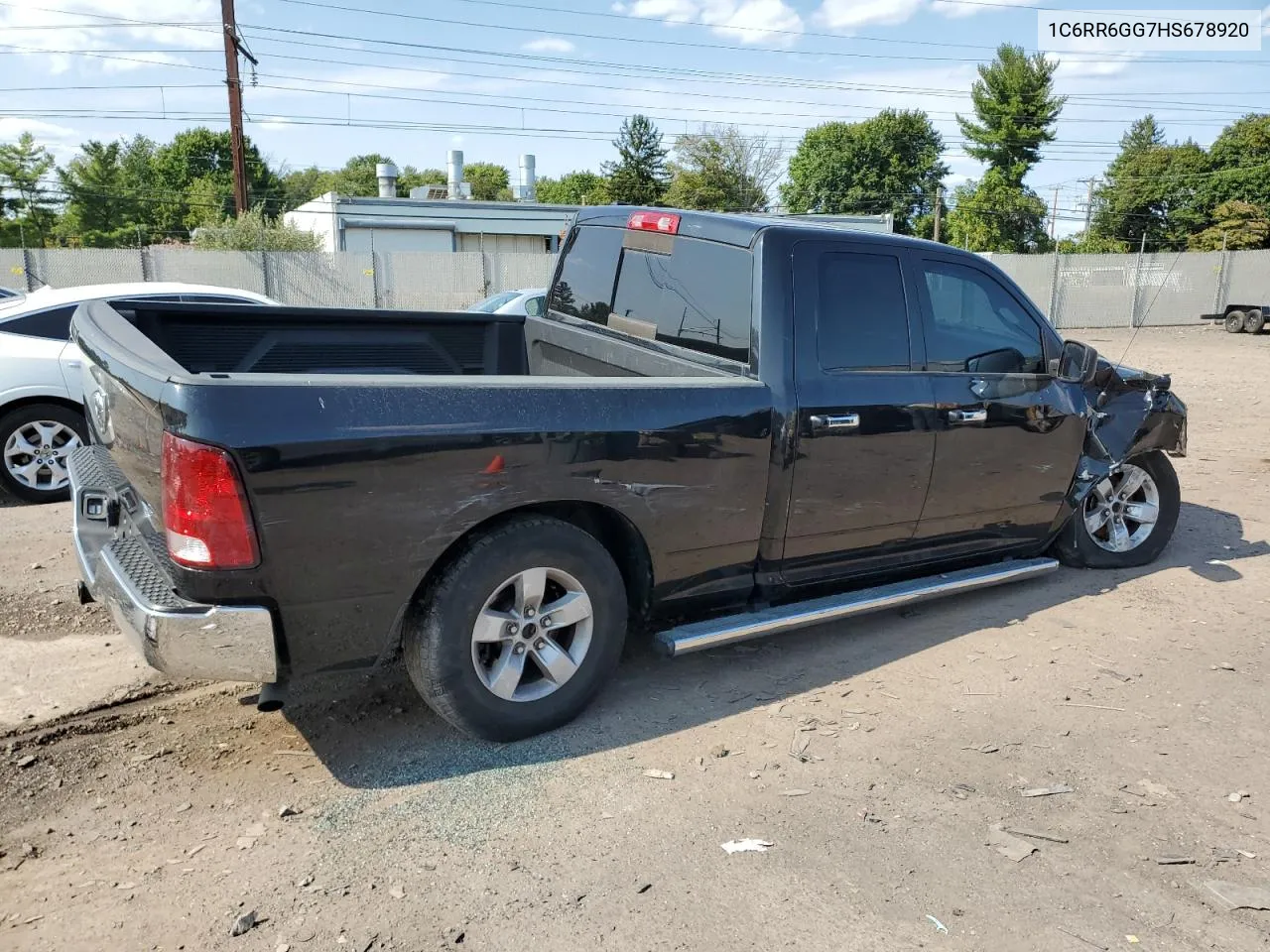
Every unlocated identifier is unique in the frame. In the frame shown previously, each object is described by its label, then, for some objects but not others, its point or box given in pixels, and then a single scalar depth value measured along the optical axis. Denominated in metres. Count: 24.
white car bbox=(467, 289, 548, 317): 10.23
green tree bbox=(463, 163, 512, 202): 83.31
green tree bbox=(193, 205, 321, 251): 26.30
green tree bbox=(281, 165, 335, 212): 95.18
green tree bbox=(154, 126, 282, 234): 72.62
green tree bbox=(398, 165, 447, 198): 100.59
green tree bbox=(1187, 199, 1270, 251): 49.41
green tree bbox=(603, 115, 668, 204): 70.12
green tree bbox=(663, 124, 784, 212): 61.38
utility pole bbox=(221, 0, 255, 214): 24.36
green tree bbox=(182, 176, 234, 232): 67.25
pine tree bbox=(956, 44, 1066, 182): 57.84
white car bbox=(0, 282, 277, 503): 6.94
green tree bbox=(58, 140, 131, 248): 62.64
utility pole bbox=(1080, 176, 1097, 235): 59.69
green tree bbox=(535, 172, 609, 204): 93.45
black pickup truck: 2.95
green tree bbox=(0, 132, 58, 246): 57.84
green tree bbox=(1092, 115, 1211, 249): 57.97
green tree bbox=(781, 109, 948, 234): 72.06
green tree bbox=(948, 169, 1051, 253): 56.47
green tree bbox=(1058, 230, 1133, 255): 60.88
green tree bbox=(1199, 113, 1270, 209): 54.00
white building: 35.87
